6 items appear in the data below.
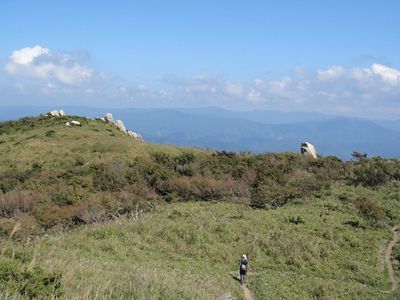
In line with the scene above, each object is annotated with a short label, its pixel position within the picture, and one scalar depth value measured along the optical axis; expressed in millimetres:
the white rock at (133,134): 65113
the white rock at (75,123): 60059
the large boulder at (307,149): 48619
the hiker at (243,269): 17266
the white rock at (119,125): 67000
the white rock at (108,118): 70562
